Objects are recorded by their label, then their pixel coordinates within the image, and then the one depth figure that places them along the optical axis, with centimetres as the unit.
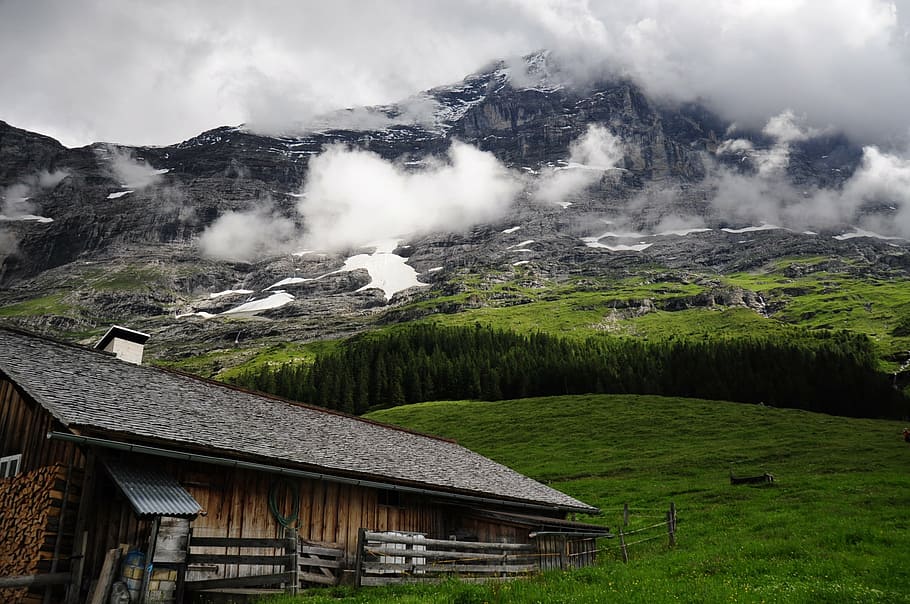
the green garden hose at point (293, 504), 1711
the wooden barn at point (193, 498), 1344
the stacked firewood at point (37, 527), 1323
